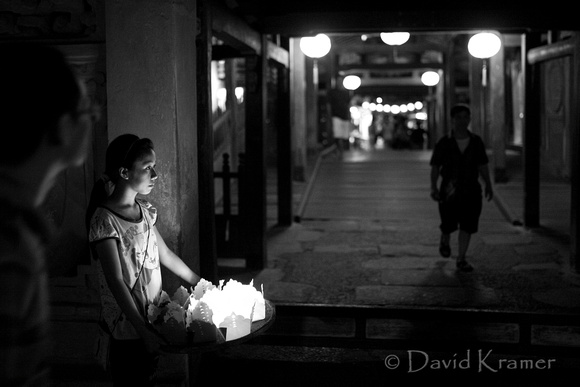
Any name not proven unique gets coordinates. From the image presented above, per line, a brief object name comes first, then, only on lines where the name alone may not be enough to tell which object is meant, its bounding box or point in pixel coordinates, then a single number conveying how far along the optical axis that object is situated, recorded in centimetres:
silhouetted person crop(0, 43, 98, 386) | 196
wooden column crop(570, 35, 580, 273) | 845
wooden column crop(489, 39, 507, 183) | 1533
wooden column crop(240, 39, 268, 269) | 885
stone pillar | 489
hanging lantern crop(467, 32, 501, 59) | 1045
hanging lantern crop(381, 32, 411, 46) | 1077
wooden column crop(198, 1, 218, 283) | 564
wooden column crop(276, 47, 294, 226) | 1163
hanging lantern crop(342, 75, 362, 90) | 2177
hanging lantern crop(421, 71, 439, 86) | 2129
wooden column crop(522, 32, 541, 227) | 1152
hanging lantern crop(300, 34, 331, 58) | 1174
